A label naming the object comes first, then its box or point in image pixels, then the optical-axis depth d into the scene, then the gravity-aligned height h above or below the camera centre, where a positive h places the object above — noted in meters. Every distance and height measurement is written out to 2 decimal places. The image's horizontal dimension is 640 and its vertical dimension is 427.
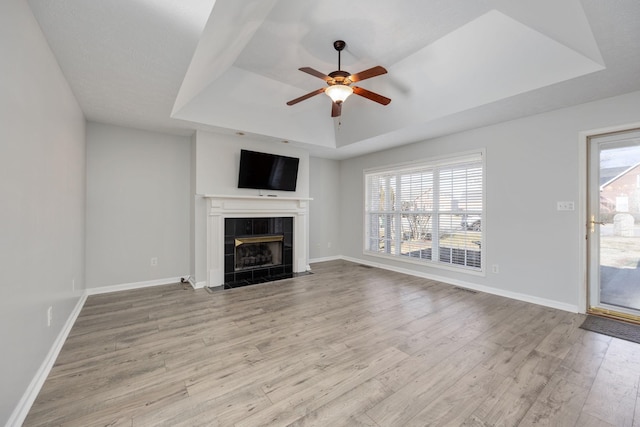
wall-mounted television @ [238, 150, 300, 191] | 4.43 +0.70
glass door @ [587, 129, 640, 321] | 2.89 -0.13
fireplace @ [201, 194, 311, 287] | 4.18 -0.34
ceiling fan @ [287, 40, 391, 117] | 2.48 +1.27
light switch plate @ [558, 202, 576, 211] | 3.18 +0.07
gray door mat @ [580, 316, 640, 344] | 2.56 -1.18
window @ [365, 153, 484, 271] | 4.15 -0.01
